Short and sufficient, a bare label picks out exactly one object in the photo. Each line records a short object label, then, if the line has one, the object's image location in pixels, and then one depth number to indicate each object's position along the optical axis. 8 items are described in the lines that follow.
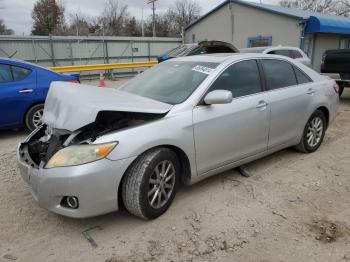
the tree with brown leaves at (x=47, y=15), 55.31
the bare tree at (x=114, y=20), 54.59
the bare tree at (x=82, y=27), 49.02
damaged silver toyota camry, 2.88
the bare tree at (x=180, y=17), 58.56
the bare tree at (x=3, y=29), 53.40
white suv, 9.74
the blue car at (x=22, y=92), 5.93
